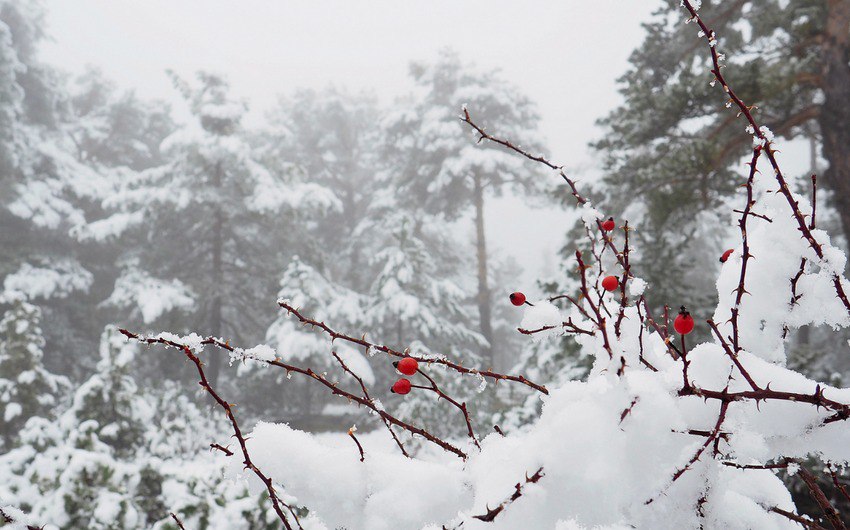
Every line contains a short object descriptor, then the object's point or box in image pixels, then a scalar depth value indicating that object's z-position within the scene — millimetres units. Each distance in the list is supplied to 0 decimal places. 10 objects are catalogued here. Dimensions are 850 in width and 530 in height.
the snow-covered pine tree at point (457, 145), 17703
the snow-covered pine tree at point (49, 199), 14016
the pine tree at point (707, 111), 5664
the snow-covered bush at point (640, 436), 865
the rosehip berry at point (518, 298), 1218
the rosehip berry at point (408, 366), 1077
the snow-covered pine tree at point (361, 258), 13484
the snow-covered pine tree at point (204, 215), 13219
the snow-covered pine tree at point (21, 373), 8789
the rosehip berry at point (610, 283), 1274
